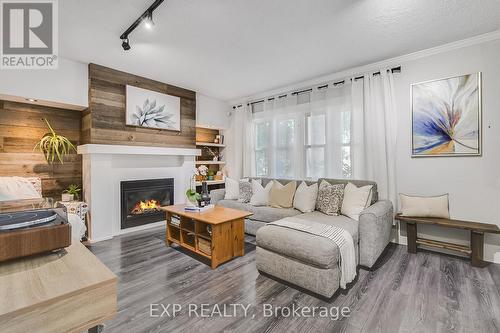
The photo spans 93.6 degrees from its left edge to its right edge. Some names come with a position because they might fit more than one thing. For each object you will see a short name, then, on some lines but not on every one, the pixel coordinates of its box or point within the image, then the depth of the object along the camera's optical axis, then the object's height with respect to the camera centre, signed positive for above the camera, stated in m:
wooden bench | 2.53 -0.80
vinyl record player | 0.67 -0.20
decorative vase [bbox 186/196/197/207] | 3.24 -0.52
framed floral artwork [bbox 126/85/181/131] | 3.77 +1.00
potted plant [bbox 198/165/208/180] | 4.64 -0.06
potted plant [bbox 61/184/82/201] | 3.33 -0.36
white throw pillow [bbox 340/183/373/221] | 2.84 -0.43
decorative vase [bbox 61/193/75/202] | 3.32 -0.41
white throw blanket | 2.06 -0.68
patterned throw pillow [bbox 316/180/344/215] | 3.00 -0.43
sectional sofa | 1.98 -0.77
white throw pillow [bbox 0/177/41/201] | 2.60 -0.24
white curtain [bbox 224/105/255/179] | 4.89 +0.48
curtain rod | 3.22 +1.33
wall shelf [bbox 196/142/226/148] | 5.06 +0.51
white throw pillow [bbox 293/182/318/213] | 3.24 -0.44
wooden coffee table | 2.61 -0.80
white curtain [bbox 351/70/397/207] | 3.23 +0.50
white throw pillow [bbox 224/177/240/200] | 4.21 -0.42
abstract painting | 2.74 +0.60
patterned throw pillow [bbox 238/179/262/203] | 4.01 -0.42
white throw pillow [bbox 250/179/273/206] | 3.77 -0.45
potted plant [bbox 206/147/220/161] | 5.44 +0.31
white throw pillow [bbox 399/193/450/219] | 2.83 -0.50
